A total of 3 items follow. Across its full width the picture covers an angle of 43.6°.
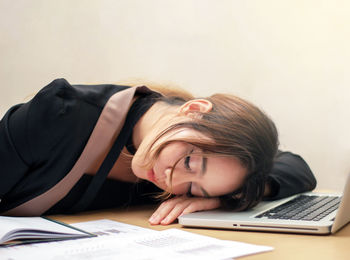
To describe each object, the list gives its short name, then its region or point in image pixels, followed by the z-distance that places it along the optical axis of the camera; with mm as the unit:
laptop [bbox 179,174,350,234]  770
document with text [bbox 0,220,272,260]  589
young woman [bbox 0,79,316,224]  917
